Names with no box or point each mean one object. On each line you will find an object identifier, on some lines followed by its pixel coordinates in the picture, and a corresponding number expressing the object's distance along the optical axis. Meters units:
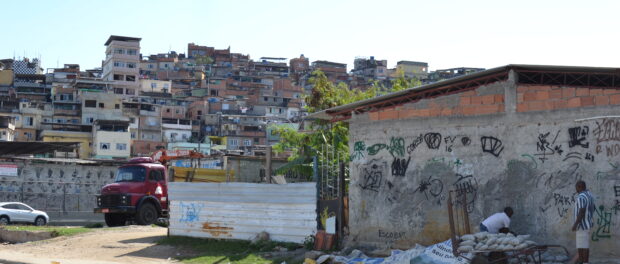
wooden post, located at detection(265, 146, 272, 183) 17.96
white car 33.41
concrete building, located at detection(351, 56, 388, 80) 142.60
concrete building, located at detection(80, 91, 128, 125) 90.25
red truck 27.12
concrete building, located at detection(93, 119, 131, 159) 79.81
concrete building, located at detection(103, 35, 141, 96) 108.50
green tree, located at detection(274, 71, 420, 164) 25.68
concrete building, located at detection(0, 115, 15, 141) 75.62
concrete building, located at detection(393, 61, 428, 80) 141.12
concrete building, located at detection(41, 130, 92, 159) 80.75
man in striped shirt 11.52
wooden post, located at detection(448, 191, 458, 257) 12.73
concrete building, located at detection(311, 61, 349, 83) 134.88
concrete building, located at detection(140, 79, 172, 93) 117.06
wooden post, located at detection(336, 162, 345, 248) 16.34
